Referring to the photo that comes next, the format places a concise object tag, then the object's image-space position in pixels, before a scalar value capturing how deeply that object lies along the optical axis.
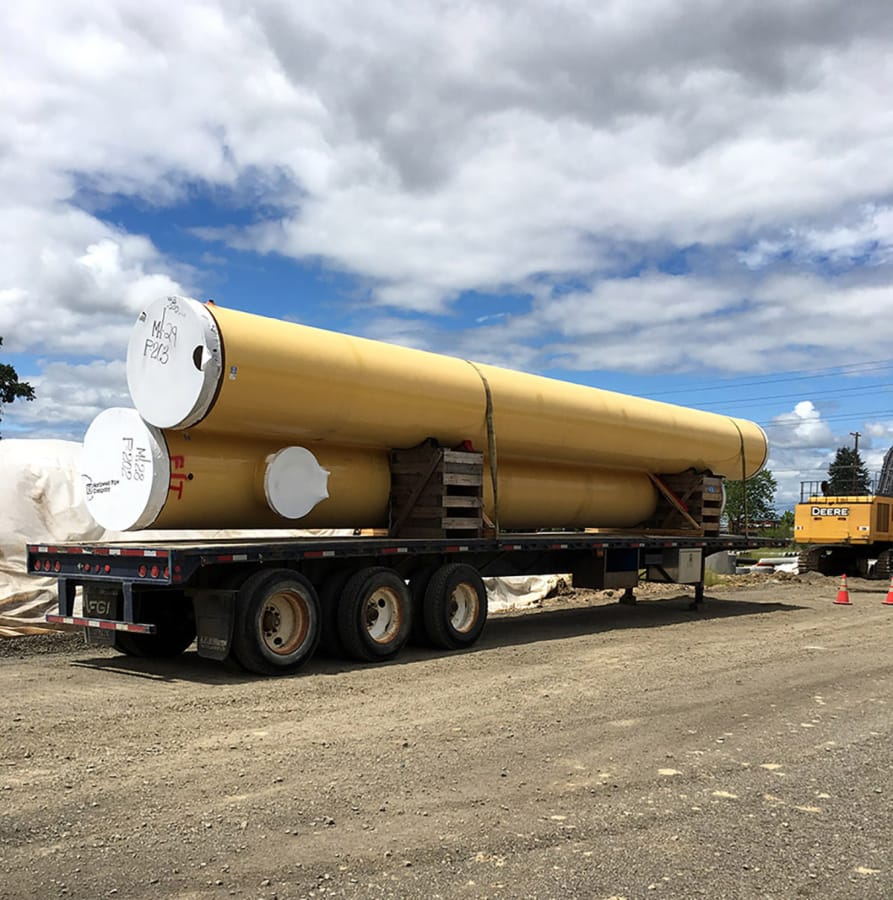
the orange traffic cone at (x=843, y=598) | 17.45
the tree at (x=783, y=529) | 63.89
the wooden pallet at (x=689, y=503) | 15.73
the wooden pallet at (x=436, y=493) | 11.27
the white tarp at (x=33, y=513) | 12.20
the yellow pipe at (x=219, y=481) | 9.55
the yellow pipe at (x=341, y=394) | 9.27
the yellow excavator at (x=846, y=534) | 25.16
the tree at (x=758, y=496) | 60.84
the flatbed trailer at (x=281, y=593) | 8.80
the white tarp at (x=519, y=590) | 16.44
